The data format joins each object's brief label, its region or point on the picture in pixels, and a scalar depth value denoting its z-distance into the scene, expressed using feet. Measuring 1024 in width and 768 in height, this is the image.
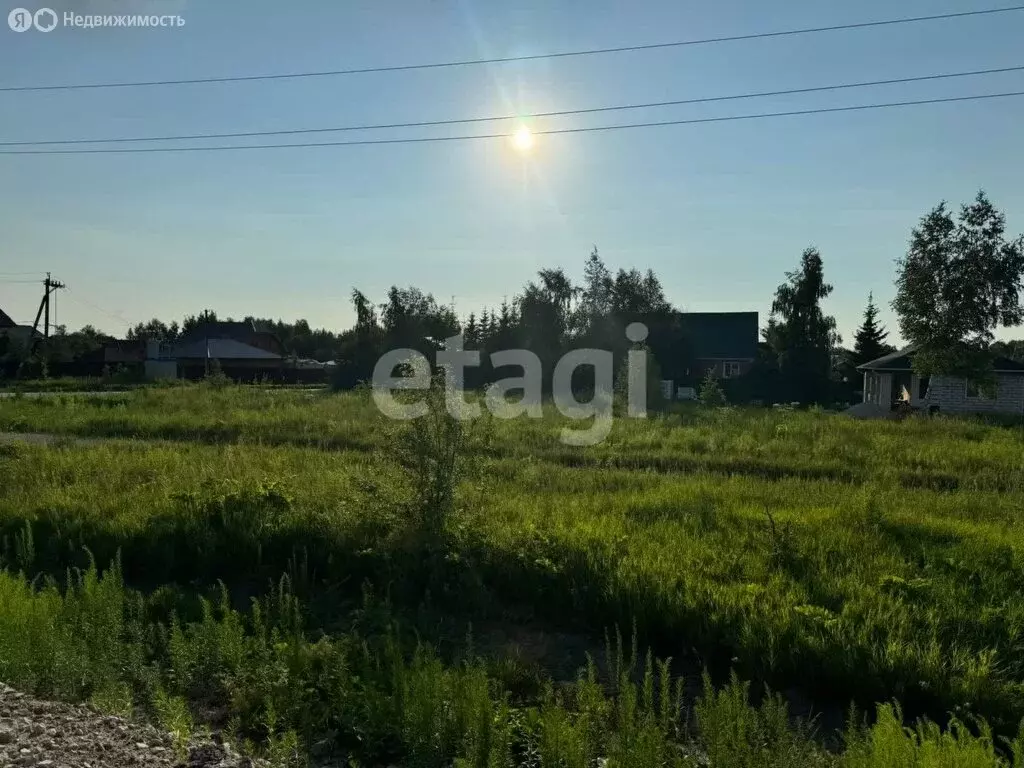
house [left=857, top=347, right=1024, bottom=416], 100.48
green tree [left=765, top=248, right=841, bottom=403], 137.59
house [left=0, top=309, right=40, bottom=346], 194.80
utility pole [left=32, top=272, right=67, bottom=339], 167.43
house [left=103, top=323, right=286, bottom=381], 184.03
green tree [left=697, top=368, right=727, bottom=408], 91.56
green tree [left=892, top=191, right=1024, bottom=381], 90.07
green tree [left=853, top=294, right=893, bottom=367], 154.40
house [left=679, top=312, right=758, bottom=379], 161.68
